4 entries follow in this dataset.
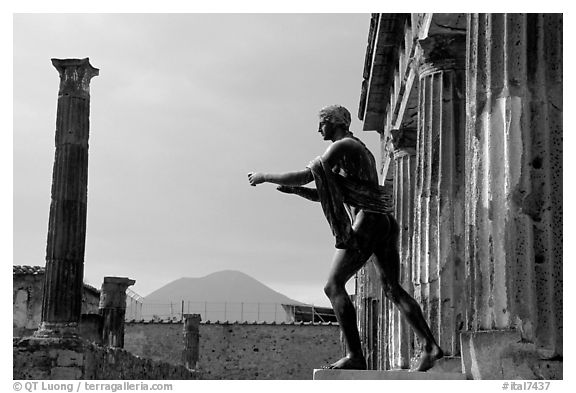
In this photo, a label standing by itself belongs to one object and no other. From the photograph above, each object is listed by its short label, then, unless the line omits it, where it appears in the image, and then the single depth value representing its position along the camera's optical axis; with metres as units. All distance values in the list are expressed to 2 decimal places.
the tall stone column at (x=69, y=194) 21.19
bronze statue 8.41
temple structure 7.34
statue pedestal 7.59
